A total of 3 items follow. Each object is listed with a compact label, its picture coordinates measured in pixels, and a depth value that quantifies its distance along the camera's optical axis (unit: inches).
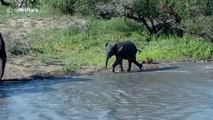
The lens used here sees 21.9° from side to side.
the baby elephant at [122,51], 676.7
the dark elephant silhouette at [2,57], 600.9
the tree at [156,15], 920.1
